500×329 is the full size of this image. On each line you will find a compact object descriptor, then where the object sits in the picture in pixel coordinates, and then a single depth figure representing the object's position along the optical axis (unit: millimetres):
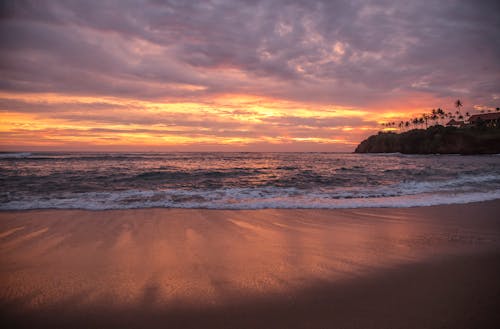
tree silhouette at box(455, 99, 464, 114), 103694
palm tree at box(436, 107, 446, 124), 110688
